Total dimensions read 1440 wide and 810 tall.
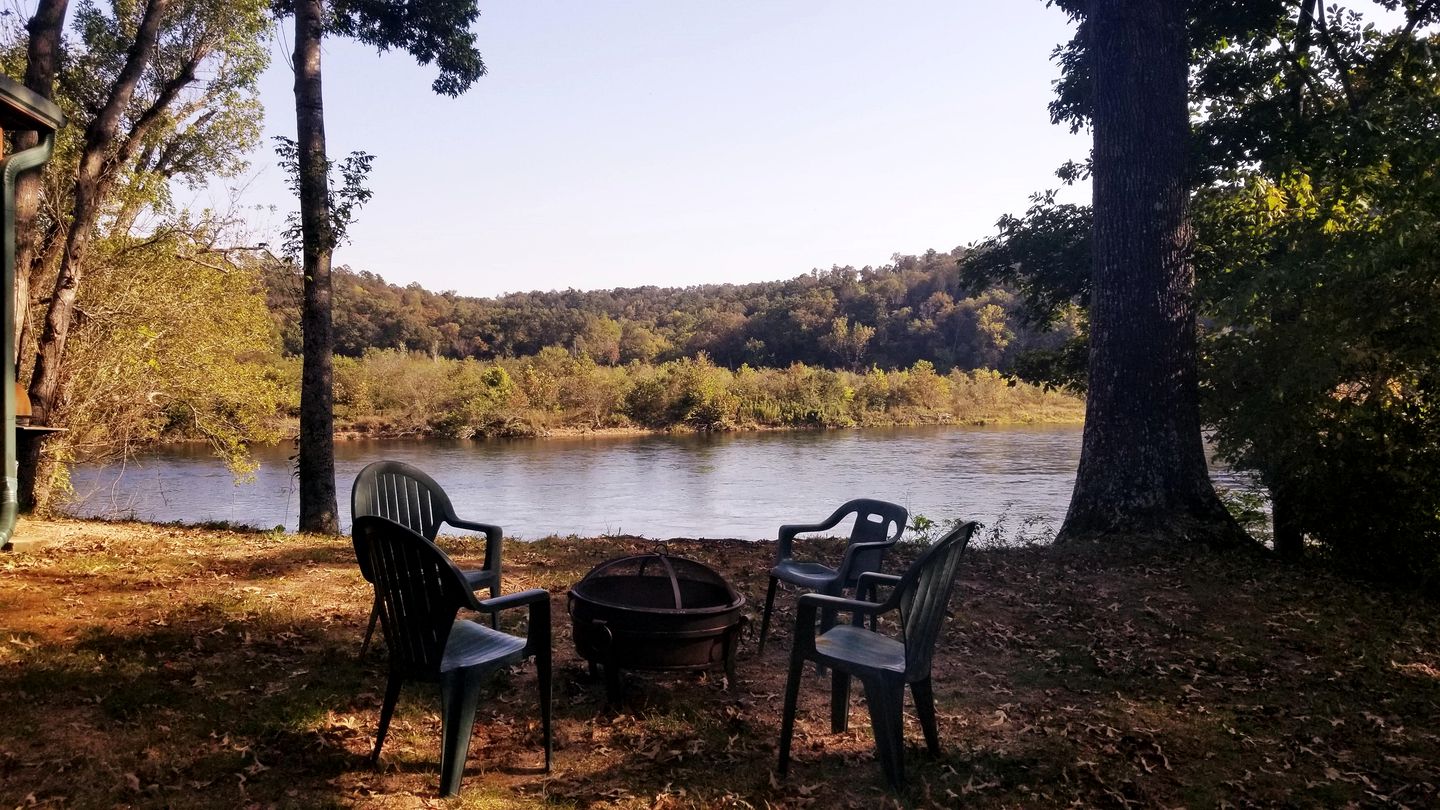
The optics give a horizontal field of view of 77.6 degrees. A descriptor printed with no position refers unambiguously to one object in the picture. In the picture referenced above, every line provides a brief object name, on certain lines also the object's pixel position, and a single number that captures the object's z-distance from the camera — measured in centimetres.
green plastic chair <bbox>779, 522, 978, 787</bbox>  303
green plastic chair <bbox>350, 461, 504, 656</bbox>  421
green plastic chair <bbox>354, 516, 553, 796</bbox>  286
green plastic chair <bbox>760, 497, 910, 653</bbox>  418
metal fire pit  353
